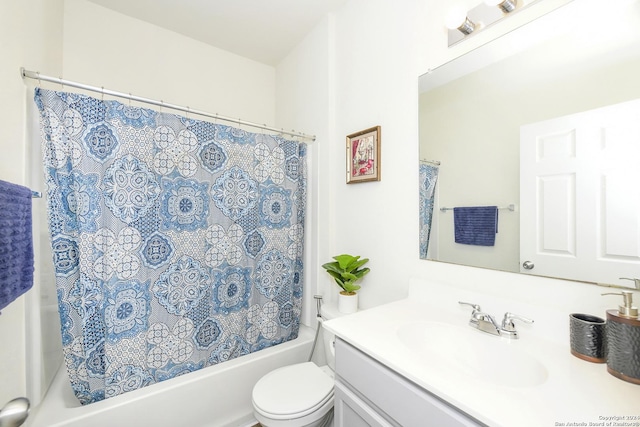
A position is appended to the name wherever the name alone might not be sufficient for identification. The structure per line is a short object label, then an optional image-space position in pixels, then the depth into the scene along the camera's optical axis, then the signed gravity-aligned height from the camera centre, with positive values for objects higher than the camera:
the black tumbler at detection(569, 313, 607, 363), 0.70 -0.34
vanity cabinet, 0.62 -0.52
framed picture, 1.47 +0.36
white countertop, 0.52 -0.41
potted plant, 1.50 -0.36
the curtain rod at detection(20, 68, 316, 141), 1.07 +0.59
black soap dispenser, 0.59 -0.30
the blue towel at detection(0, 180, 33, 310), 0.66 -0.08
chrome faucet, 0.87 -0.38
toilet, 1.08 -0.83
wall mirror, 0.75 +0.37
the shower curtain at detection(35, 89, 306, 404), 1.18 -0.13
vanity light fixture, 0.96 +0.79
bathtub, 1.14 -0.92
